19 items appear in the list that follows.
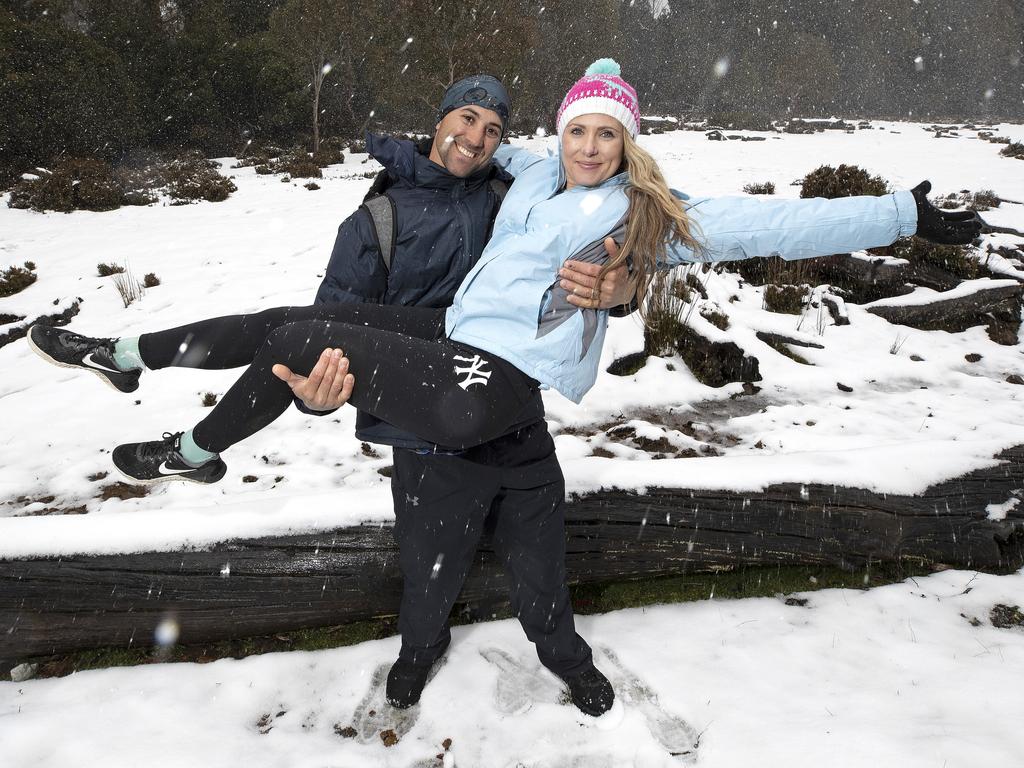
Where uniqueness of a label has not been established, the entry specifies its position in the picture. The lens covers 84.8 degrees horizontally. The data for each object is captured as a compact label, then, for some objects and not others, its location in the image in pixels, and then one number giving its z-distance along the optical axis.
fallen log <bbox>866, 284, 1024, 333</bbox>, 6.05
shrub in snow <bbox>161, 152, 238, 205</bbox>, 11.88
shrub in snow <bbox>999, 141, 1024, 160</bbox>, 16.36
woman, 1.77
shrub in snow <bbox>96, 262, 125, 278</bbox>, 7.20
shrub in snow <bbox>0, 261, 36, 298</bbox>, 6.82
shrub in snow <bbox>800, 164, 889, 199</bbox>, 8.55
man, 2.06
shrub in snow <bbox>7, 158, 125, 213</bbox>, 10.74
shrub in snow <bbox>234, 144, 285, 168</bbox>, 16.42
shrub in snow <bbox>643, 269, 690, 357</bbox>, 5.28
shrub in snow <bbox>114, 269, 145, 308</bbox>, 6.34
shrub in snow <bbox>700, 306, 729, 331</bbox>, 5.68
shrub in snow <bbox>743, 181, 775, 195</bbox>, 11.00
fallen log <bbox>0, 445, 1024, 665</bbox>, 2.26
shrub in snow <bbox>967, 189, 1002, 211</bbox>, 9.57
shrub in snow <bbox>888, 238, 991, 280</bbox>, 6.69
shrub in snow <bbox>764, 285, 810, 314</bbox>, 6.34
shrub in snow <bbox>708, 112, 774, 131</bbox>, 30.73
